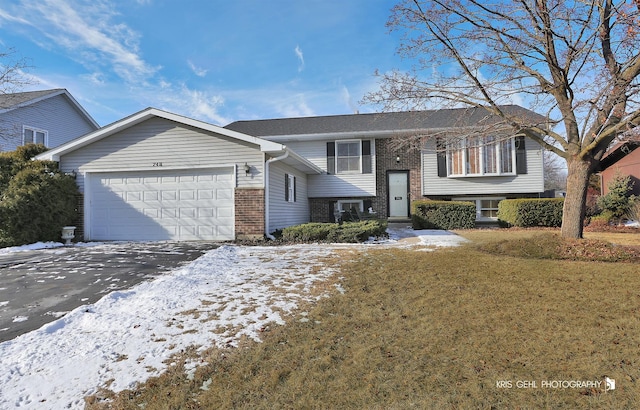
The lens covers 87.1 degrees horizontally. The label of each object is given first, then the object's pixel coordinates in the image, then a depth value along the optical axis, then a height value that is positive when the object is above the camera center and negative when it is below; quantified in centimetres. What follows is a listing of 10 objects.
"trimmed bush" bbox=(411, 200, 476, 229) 1362 -33
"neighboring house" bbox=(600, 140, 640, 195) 1617 +202
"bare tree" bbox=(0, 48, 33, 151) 1137 +498
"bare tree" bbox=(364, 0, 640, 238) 672 +297
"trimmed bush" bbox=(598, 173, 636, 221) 1393 +20
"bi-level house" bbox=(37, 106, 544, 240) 1000 +95
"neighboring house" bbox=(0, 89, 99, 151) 1512 +470
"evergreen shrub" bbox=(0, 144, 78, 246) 873 +34
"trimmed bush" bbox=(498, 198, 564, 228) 1326 -25
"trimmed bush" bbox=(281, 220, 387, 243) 982 -74
